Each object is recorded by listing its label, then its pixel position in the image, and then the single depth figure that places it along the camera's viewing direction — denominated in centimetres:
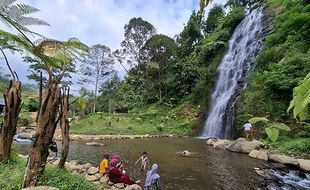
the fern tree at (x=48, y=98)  276
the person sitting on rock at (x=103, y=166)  501
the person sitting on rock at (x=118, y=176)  453
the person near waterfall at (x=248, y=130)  862
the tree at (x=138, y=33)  1995
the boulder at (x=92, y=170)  511
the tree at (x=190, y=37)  1925
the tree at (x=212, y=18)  2054
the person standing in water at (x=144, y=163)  549
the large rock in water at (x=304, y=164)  562
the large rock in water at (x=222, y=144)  850
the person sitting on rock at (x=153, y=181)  427
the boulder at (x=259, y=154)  677
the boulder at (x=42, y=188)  231
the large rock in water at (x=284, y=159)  595
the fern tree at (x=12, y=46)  234
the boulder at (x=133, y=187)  426
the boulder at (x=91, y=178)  465
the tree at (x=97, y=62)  1716
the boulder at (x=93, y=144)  915
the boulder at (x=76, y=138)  1052
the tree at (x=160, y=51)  1653
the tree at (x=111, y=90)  1843
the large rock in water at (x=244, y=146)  756
